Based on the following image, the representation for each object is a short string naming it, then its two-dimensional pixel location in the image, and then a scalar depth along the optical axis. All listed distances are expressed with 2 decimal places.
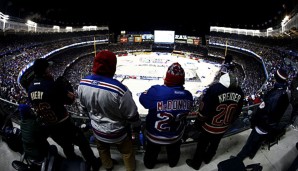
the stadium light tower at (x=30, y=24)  32.69
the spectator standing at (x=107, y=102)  2.15
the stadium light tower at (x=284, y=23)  26.75
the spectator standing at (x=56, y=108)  2.40
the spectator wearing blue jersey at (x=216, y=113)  2.41
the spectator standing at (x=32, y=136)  2.35
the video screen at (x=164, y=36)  33.47
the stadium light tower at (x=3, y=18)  24.78
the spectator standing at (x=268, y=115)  2.56
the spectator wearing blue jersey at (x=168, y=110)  2.31
